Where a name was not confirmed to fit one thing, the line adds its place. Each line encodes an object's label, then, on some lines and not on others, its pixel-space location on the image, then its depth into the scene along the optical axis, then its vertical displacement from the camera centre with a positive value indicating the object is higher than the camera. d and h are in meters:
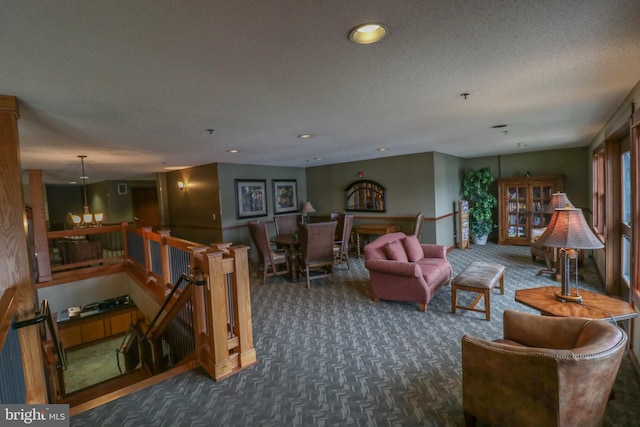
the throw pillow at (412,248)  4.48 -0.78
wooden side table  2.21 -0.92
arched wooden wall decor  7.44 +0.05
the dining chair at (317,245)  4.83 -0.70
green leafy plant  7.83 -0.28
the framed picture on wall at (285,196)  8.17 +0.19
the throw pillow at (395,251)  4.06 -0.74
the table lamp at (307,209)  8.13 -0.19
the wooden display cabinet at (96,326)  6.47 -2.49
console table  6.88 -0.71
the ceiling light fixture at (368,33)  1.51 +0.84
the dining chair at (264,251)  5.23 -0.82
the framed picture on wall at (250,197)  7.32 +0.18
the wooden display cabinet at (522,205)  7.43 -0.37
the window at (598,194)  5.24 -0.15
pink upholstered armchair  3.76 -0.97
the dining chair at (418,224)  6.22 -0.59
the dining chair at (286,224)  6.61 -0.47
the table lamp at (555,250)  4.54 -1.00
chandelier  5.67 -0.10
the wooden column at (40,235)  5.06 -0.31
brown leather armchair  1.54 -1.00
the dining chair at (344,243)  5.91 -0.86
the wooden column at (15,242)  2.21 -0.18
